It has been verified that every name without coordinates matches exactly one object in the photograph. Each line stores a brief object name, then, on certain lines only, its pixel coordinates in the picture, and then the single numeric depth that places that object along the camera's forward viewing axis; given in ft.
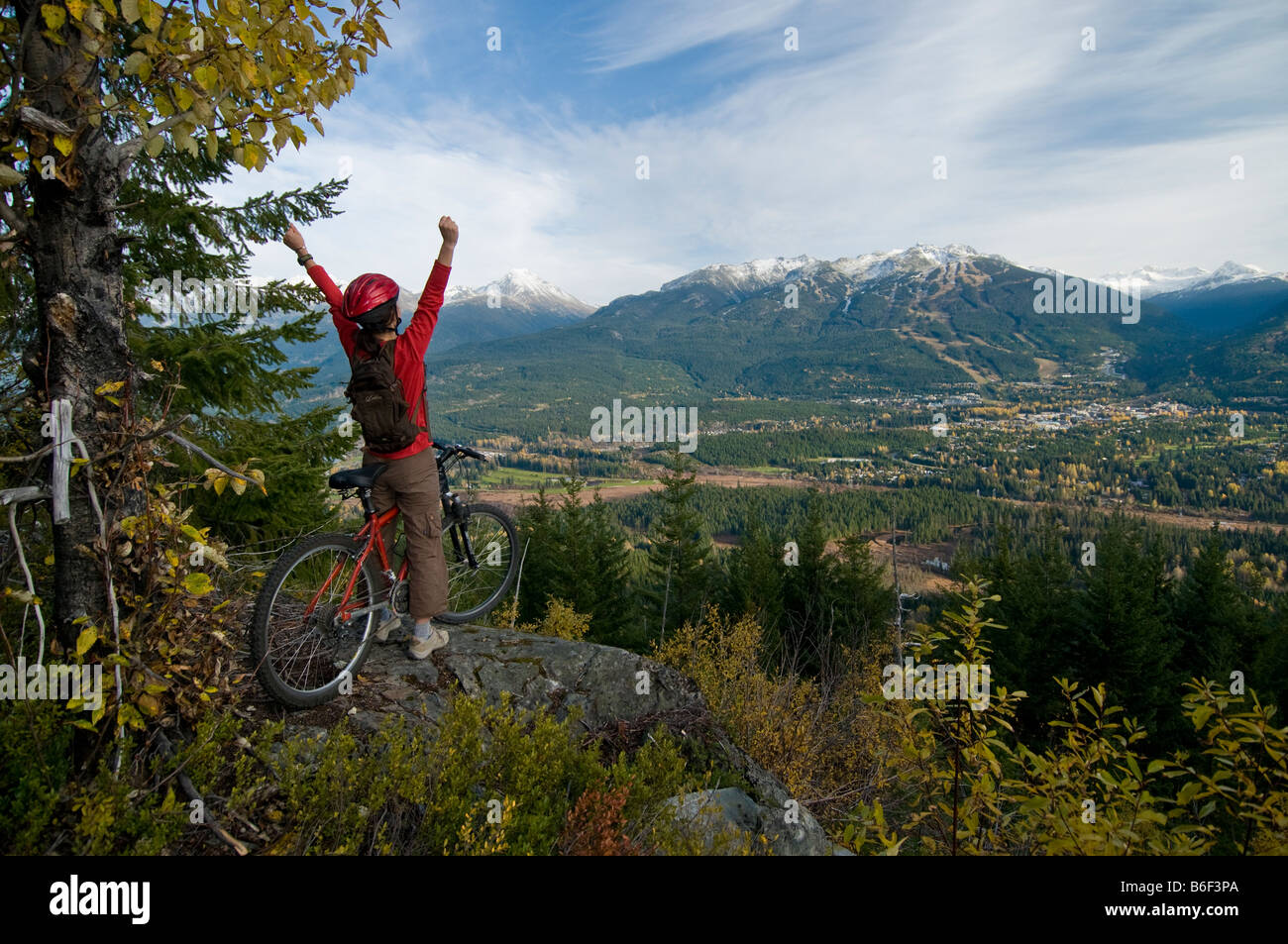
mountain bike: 12.17
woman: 12.42
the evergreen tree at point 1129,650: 87.56
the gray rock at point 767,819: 11.35
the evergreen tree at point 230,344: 21.97
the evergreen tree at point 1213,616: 97.09
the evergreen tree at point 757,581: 111.01
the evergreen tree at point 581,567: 100.58
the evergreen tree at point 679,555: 110.22
